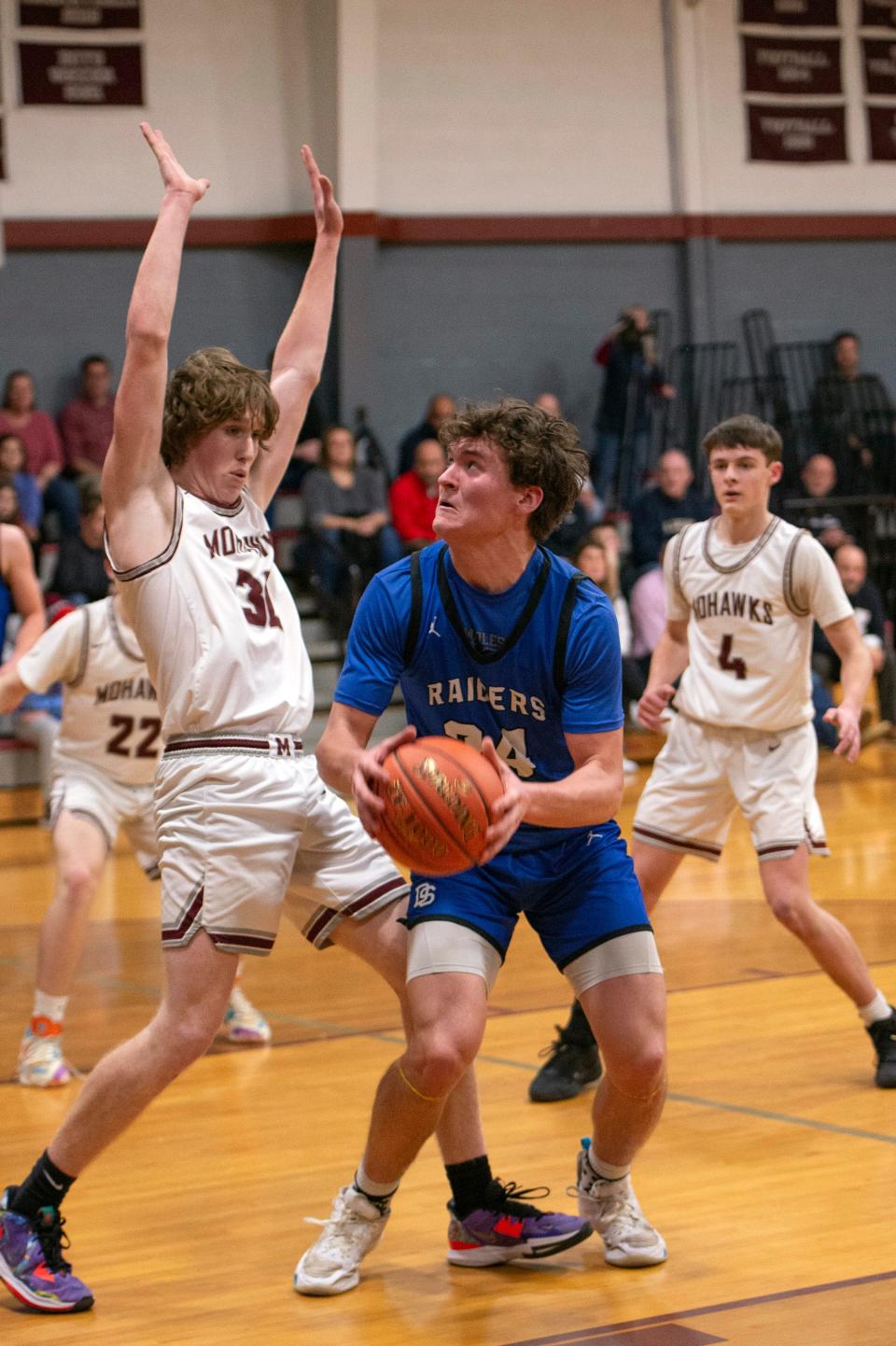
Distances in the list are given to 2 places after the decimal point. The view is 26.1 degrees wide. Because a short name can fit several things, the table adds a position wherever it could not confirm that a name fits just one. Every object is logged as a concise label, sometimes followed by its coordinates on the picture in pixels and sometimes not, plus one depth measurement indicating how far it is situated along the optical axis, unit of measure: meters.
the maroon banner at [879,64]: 18.61
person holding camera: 16.80
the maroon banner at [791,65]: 18.16
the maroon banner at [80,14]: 15.43
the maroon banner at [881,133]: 18.73
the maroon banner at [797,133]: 18.27
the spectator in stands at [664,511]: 15.00
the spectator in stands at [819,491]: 16.00
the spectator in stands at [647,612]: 13.88
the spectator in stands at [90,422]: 14.80
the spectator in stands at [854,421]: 16.94
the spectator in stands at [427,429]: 15.46
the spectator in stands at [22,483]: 13.35
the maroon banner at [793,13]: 18.14
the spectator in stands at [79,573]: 12.75
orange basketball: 3.59
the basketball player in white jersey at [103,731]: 6.28
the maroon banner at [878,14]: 18.62
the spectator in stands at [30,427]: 14.45
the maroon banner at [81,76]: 15.43
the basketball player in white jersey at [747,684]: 5.86
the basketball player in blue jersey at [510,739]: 3.93
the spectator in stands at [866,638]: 13.96
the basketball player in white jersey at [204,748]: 3.90
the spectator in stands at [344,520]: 14.28
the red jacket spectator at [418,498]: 14.65
